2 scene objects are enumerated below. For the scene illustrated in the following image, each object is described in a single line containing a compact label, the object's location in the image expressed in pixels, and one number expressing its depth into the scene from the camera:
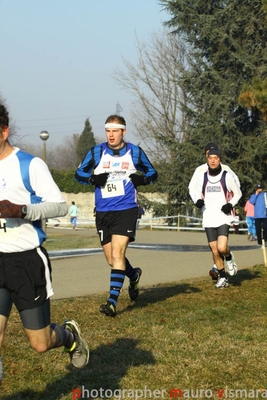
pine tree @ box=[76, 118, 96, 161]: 92.31
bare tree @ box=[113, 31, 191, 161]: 44.16
